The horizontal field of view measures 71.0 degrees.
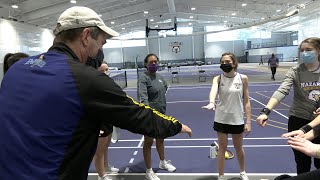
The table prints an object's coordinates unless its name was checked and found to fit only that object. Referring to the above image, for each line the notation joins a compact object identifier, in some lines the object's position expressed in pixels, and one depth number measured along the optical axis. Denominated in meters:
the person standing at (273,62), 13.82
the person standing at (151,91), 3.49
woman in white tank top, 3.18
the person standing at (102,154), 3.40
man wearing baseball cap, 1.05
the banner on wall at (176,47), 28.34
